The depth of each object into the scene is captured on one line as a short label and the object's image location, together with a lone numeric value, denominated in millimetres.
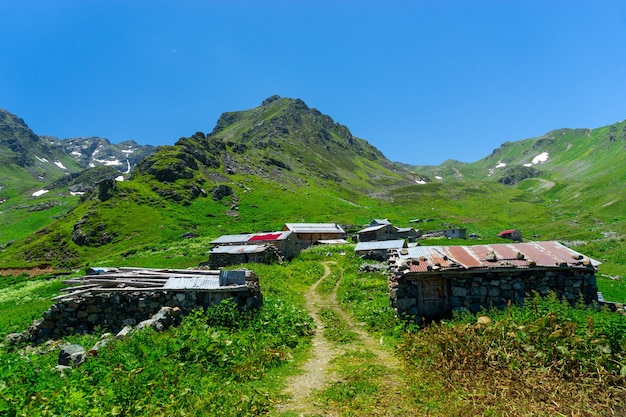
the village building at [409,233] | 80225
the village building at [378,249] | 48575
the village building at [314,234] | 77062
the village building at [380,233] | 77050
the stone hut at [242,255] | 46500
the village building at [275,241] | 57000
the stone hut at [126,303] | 17719
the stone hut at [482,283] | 17562
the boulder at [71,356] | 11798
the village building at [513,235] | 84500
